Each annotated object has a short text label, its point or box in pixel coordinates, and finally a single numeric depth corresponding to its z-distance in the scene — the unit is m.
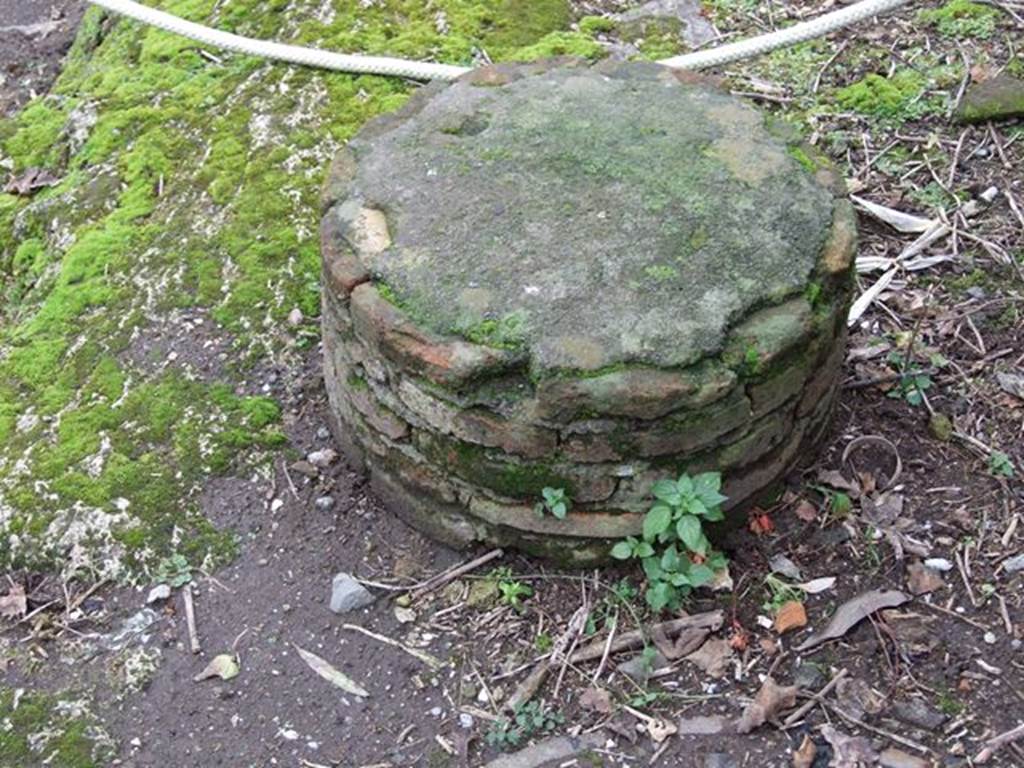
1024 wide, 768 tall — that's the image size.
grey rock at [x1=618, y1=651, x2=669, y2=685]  2.49
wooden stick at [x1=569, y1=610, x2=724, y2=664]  2.55
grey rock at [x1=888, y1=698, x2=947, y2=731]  2.35
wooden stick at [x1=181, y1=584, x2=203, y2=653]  2.68
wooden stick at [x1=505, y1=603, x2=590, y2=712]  2.49
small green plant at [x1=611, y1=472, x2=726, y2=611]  2.42
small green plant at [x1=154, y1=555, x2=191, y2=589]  2.82
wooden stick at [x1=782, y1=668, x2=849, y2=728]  2.37
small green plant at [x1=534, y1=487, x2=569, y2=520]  2.51
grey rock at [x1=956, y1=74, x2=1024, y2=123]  3.84
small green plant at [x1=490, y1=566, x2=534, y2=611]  2.66
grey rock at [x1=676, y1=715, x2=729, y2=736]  2.38
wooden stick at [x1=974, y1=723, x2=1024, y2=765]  2.28
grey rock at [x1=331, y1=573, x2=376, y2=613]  2.71
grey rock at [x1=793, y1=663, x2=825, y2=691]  2.43
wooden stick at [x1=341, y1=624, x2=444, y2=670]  2.60
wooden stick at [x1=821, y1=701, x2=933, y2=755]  2.31
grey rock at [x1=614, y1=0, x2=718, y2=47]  4.36
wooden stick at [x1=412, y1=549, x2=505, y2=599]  2.73
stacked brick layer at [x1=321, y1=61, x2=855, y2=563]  2.42
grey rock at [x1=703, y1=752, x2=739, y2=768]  2.32
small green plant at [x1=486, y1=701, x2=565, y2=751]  2.43
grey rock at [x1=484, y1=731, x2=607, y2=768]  2.39
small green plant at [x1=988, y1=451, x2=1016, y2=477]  2.82
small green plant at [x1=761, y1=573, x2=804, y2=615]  2.58
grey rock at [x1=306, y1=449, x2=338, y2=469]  3.03
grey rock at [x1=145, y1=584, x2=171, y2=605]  2.79
